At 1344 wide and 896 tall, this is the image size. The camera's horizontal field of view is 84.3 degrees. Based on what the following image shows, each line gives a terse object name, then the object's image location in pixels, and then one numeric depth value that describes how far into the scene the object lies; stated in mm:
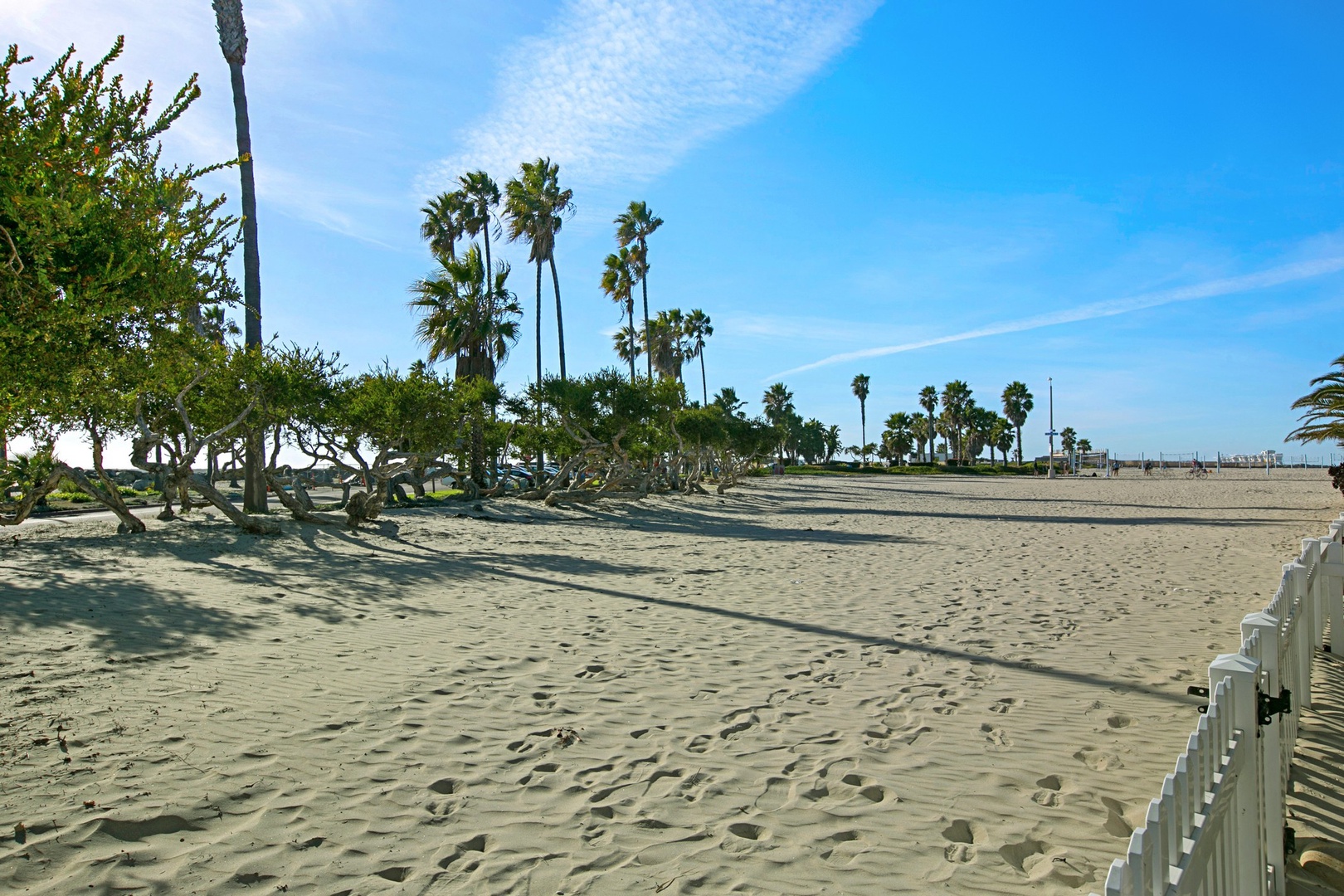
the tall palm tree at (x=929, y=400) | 104312
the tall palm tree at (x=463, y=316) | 30109
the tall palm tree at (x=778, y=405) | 99312
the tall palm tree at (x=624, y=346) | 58875
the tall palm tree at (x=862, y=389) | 100938
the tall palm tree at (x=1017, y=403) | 104188
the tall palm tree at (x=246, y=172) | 19969
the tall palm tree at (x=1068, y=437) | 127062
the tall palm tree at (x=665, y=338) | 56562
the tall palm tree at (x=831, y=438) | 128250
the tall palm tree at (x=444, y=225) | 34094
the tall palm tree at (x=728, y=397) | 67750
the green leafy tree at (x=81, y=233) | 4371
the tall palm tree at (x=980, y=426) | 105000
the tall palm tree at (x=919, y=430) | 111375
